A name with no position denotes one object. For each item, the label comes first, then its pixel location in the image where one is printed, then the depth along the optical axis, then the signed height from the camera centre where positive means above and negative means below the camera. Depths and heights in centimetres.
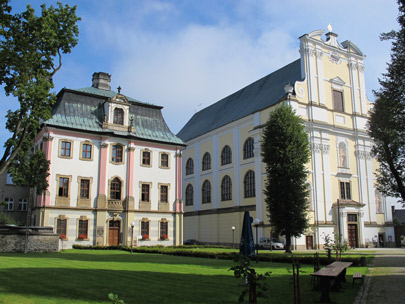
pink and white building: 3372 +526
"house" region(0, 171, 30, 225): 4062 +332
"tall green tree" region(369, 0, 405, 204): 1922 +579
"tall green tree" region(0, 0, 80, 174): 1489 +670
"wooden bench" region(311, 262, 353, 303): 1041 -139
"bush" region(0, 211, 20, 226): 3644 +92
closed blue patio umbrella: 1384 -41
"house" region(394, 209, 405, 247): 4723 -92
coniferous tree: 3253 +454
